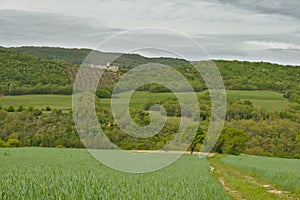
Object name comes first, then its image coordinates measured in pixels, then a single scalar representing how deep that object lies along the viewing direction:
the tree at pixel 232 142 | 65.06
